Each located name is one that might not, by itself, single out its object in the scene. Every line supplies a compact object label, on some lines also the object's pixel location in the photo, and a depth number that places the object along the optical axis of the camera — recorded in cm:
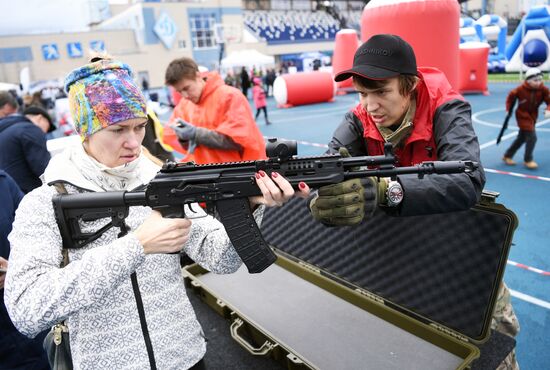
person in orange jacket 332
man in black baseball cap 147
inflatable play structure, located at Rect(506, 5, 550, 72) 1314
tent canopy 2131
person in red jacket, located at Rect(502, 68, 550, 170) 607
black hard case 170
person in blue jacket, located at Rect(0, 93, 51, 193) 333
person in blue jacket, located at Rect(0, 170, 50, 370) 171
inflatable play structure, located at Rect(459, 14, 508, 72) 1583
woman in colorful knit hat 106
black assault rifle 131
